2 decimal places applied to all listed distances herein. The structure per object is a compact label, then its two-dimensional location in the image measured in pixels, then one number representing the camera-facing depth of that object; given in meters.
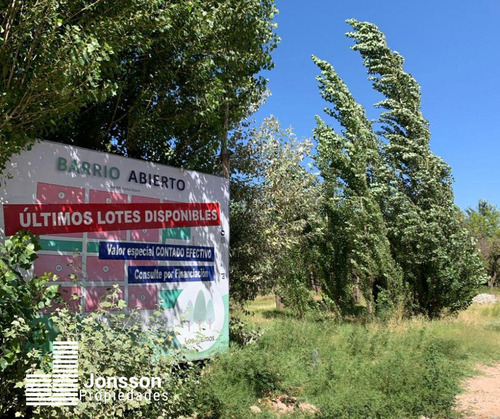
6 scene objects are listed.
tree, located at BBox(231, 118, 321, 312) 12.09
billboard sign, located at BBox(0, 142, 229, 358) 6.45
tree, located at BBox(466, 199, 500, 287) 44.59
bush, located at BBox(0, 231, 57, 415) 4.49
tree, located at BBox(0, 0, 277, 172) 5.52
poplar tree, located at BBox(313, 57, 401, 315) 20.16
